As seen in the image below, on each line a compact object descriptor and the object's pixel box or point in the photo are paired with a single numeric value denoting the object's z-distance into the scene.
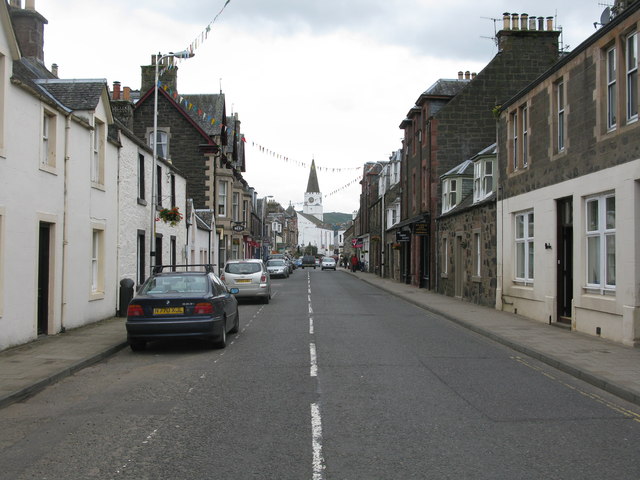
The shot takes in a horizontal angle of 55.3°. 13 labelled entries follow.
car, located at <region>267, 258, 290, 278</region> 47.81
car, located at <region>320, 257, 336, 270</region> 72.32
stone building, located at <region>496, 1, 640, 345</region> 11.76
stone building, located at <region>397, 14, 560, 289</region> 29.86
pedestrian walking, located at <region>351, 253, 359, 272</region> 63.12
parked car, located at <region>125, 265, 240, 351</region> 11.19
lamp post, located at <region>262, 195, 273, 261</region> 72.38
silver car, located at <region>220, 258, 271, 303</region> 23.19
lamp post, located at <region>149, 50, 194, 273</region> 18.73
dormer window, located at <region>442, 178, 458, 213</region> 27.77
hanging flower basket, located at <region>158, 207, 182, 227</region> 20.58
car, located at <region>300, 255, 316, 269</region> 86.88
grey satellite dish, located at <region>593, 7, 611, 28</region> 15.59
